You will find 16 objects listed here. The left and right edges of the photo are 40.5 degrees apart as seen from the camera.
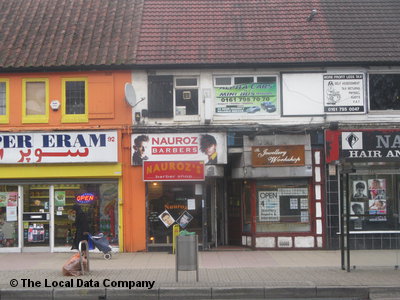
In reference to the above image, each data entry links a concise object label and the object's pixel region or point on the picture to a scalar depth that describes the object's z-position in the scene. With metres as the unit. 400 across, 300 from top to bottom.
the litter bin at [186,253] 11.22
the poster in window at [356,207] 15.53
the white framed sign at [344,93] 16.44
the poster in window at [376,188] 16.16
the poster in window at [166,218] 16.39
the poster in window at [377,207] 15.81
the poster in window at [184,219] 16.36
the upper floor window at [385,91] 16.59
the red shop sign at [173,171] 15.98
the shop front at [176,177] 16.02
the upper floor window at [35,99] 16.59
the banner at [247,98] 16.55
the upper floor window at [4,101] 16.62
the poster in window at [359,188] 16.25
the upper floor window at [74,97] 16.61
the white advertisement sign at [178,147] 16.22
